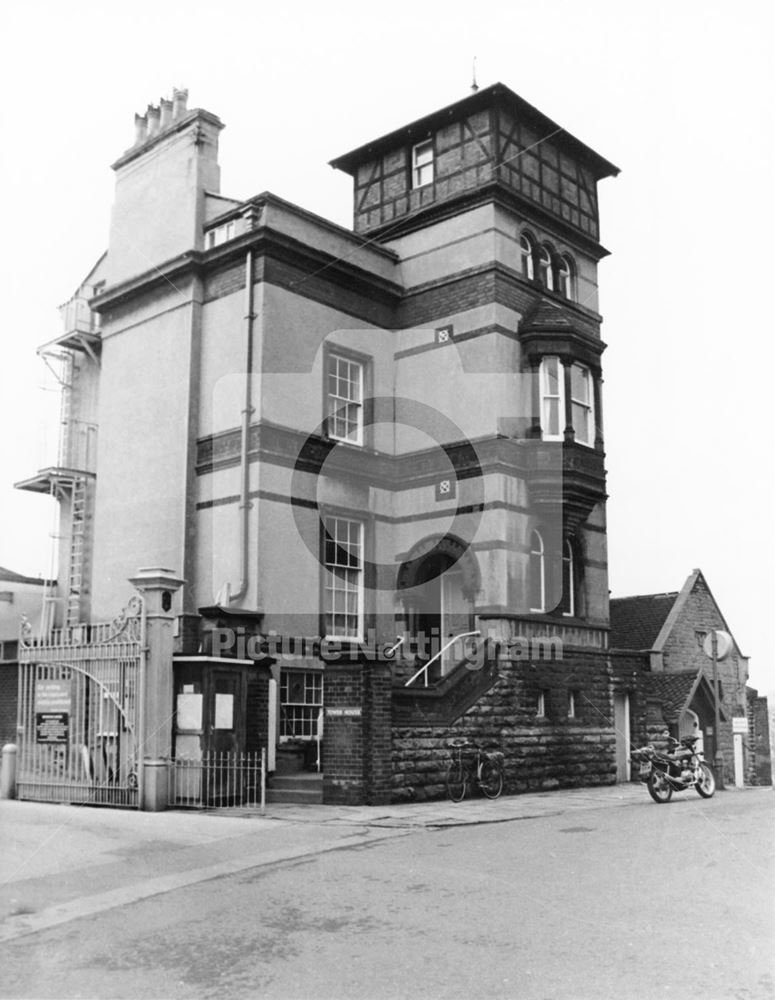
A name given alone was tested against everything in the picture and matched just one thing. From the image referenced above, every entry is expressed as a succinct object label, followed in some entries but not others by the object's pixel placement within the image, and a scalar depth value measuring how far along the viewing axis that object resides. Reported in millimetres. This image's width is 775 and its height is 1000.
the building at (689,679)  26517
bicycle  18297
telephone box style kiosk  16422
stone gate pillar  16031
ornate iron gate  16516
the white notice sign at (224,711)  16953
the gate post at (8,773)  17875
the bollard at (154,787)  15938
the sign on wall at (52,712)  17156
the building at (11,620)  24188
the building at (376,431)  20969
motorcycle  18016
